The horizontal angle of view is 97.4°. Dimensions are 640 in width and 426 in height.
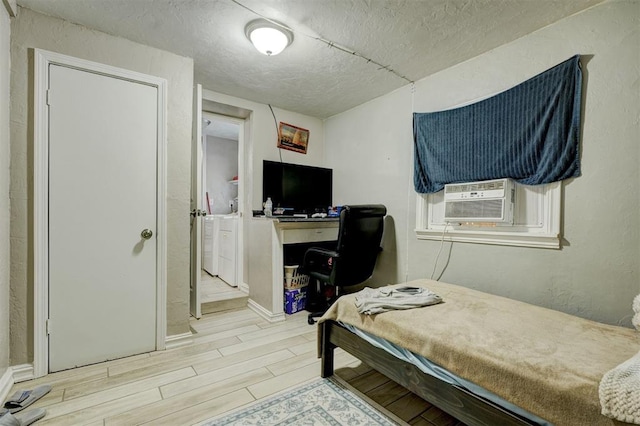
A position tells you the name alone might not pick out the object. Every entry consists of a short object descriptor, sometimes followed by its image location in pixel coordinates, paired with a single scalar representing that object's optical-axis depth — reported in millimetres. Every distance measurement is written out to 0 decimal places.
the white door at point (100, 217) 1820
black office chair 2318
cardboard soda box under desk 2906
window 1846
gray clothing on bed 1577
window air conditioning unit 2016
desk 2703
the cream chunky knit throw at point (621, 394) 771
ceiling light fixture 1853
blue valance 1762
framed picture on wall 3439
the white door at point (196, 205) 2352
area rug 1383
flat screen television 3260
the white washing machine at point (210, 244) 4086
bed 926
